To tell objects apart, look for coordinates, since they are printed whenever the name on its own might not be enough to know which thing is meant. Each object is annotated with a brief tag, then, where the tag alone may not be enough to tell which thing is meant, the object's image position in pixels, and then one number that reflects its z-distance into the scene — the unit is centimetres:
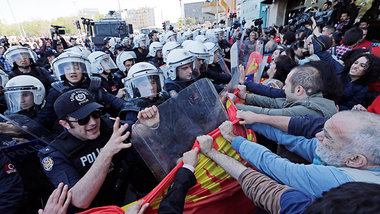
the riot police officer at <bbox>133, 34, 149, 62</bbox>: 752
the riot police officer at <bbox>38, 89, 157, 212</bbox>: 113
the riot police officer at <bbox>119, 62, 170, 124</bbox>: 220
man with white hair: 88
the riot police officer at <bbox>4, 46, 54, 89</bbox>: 380
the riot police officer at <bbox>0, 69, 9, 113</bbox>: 274
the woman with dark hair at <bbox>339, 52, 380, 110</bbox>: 237
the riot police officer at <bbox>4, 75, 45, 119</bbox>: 229
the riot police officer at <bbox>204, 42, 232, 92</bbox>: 375
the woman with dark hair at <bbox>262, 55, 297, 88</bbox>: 275
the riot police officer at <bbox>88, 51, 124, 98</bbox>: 388
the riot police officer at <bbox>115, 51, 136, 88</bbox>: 448
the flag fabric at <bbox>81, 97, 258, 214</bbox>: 112
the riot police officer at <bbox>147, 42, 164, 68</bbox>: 636
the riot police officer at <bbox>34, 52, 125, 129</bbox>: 258
